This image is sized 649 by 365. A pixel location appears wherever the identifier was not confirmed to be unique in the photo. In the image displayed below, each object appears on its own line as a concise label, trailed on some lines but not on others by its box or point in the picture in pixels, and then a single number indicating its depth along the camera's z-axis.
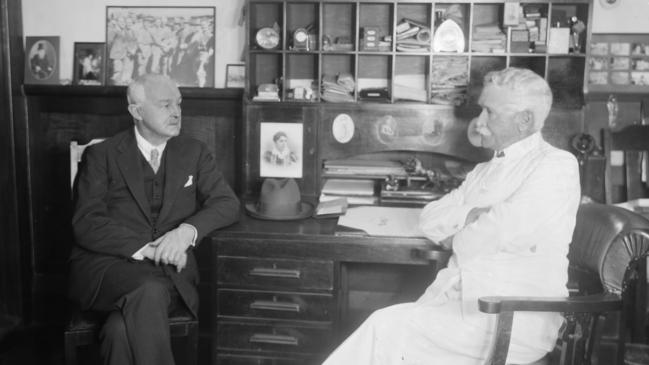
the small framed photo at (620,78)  3.62
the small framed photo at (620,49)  3.59
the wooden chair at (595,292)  2.11
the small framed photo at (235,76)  3.80
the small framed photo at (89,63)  3.88
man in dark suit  2.63
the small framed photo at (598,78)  3.63
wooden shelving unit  3.38
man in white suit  2.36
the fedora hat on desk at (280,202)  3.14
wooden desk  2.87
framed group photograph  3.82
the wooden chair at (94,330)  2.69
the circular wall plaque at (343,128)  3.54
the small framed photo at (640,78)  3.60
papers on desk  2.89
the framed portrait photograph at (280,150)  3.55
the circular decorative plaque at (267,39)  3.48
